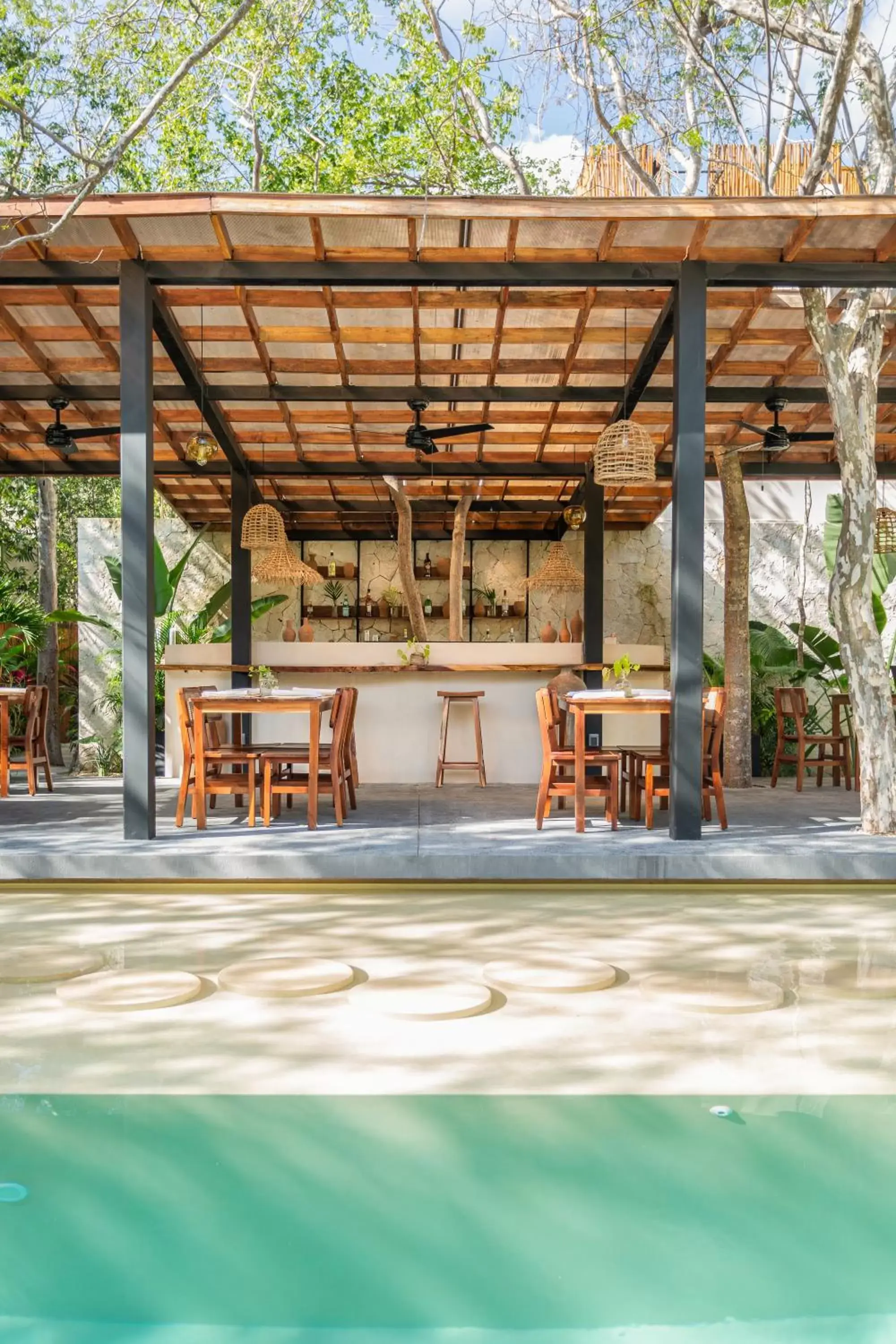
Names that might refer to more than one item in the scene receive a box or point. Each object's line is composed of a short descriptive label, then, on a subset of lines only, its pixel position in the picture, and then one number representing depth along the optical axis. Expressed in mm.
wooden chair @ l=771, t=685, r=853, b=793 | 9914
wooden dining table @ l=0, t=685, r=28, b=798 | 9016
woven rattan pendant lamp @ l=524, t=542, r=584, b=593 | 11672
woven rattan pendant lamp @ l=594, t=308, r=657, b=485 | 7703
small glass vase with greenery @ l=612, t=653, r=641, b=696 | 7191
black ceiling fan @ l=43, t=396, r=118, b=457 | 8883
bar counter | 10430
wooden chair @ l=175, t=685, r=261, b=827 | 7020
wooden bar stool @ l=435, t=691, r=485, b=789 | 9938
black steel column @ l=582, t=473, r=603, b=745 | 11297
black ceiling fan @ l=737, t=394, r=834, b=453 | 8953
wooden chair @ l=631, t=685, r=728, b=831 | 6867
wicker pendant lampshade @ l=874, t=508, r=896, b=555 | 9750
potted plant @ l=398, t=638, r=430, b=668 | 10320
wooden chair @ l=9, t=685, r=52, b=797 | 9227
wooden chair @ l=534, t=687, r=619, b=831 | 6996
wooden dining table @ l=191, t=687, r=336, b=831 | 6859
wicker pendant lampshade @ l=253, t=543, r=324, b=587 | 10812
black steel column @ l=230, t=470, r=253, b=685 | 11039
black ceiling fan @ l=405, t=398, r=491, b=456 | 8945
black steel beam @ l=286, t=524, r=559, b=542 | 15086
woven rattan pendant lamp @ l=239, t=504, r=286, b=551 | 10008
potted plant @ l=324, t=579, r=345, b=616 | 15328
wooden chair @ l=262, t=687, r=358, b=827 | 7051
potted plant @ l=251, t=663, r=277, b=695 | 7502
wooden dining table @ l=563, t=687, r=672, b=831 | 6859
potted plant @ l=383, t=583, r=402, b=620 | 15031
